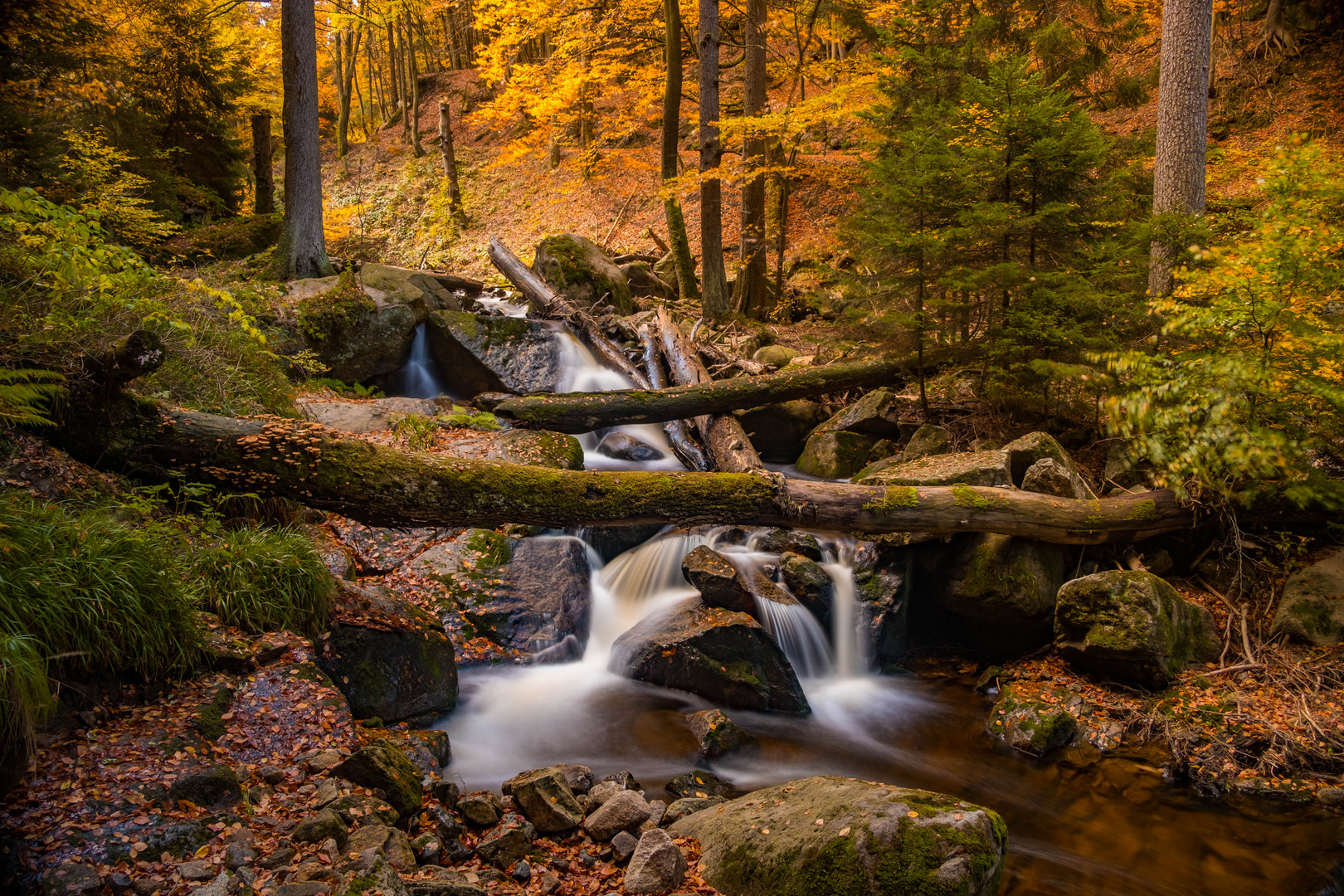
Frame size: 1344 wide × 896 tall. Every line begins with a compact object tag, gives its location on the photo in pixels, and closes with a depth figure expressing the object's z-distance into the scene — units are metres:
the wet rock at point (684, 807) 4.11
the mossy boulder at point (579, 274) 14.13
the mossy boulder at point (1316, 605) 5.65
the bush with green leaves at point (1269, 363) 5.11
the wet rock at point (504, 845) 3.51
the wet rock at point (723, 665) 6.03
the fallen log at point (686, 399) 8.95
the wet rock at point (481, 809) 3.79
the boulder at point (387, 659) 4.68
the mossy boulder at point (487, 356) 11.02
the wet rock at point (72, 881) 2.51
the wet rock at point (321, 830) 3.06
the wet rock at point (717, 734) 5.31
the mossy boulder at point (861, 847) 3.04
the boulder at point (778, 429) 10.38
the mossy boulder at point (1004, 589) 6.49
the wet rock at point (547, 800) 3.83
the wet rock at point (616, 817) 3.79
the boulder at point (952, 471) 6.86
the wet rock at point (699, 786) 4.66
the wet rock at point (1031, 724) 5.43
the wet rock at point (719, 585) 6.60
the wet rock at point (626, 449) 9.99
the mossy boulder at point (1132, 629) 5.68
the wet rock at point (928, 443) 8.43
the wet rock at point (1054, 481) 6.75
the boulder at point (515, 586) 6.35
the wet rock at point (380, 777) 3.63
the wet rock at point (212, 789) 3.11
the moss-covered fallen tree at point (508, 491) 4.93
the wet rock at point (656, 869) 3.29
